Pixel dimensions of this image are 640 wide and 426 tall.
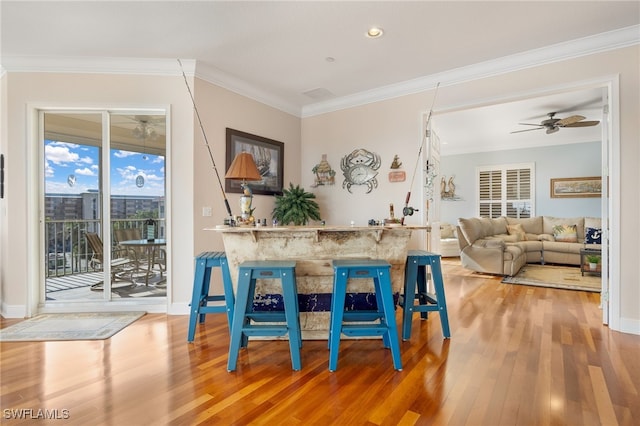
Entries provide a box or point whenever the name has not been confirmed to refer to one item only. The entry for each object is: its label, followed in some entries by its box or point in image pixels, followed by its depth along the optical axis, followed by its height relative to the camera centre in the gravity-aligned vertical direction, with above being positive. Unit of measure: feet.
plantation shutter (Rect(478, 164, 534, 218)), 24.49 +1.69
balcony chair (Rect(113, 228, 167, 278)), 11.69 -1.43
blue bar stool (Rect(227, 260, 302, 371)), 7.04 -2.14
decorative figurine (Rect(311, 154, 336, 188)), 15.05 +1.84
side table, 16.66 -2.62
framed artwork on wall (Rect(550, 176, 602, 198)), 22.22 +1.79
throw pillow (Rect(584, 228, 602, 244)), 19.04 -1.42
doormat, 8.90 -3.52
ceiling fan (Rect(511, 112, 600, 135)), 15.51 +4.52
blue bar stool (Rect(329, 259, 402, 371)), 7.01 -2.10
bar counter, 8.00 -1.05
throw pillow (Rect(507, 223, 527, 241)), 21.59 -1.31
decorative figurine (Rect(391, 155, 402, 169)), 13.27 +2.07
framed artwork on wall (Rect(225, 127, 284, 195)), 12.60 +2.36
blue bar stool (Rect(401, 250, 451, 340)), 8.73 -2.19
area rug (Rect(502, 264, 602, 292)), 14.85 -3.41
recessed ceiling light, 9.05 +5.22
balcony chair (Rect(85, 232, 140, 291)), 11.52 -1.81
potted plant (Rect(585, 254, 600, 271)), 16.54 -2.53
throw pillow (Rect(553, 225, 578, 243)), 20.80 -1.39
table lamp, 8.20 +1.01
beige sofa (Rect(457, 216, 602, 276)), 17.42 -1.79
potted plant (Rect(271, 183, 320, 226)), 13.76 +0.17
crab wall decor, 13.97 +1.98
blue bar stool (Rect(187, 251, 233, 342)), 8.61 -2.13
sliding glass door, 11.28 +0.57
